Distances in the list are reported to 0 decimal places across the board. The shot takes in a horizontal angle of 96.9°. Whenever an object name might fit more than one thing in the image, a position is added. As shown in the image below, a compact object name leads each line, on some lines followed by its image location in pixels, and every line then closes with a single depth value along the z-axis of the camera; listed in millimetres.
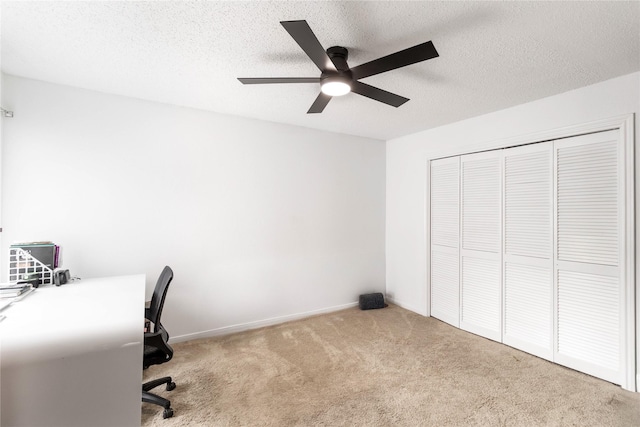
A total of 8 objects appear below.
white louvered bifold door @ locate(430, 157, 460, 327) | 3475
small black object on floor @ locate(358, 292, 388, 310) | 3945
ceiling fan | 1425
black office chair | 1866
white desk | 895
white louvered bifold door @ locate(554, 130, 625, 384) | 2285
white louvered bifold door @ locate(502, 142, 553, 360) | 2674
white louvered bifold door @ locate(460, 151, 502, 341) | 3068
